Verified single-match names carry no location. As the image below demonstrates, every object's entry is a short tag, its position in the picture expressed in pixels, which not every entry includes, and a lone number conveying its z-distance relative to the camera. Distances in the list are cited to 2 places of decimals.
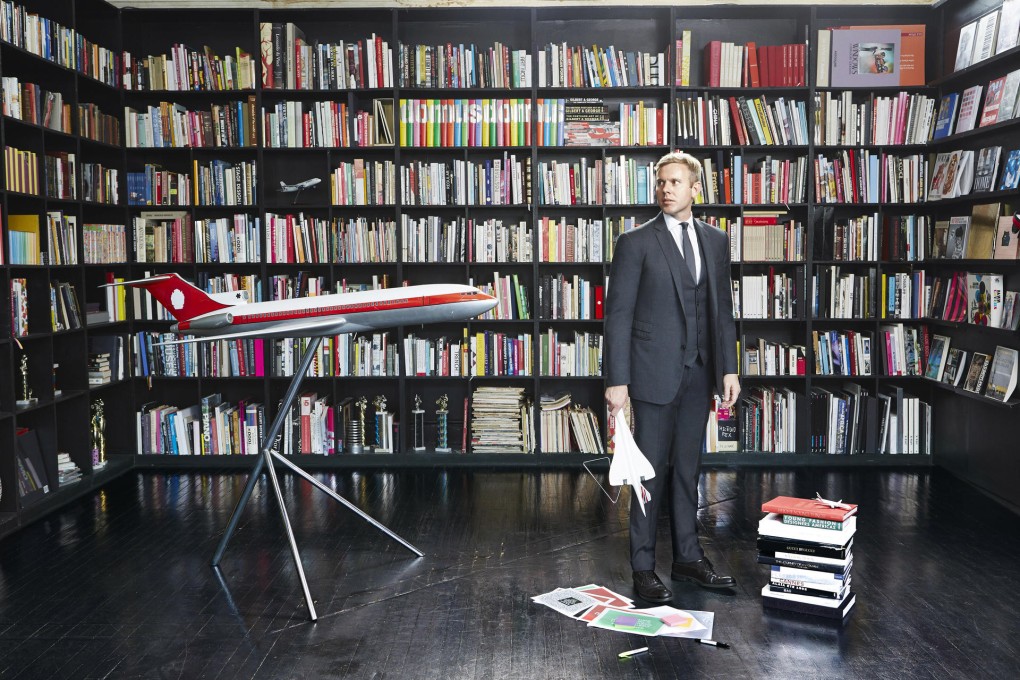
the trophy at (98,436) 5.75
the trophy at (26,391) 4.94
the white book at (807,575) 3.46
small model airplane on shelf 6.08
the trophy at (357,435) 6.16
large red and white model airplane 3.73
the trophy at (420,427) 6.22
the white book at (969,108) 5.39
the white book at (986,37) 5.18
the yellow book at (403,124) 6.02
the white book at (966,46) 5.43
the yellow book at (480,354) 6.11
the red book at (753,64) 5.95
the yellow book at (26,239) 4.79
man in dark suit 3.56
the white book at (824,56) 5.95
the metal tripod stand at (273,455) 3.92
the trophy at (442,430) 6.19
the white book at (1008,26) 4.90
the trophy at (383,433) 6.14
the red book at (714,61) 5.96
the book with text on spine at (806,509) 3.52
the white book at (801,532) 3.48
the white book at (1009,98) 4.92
